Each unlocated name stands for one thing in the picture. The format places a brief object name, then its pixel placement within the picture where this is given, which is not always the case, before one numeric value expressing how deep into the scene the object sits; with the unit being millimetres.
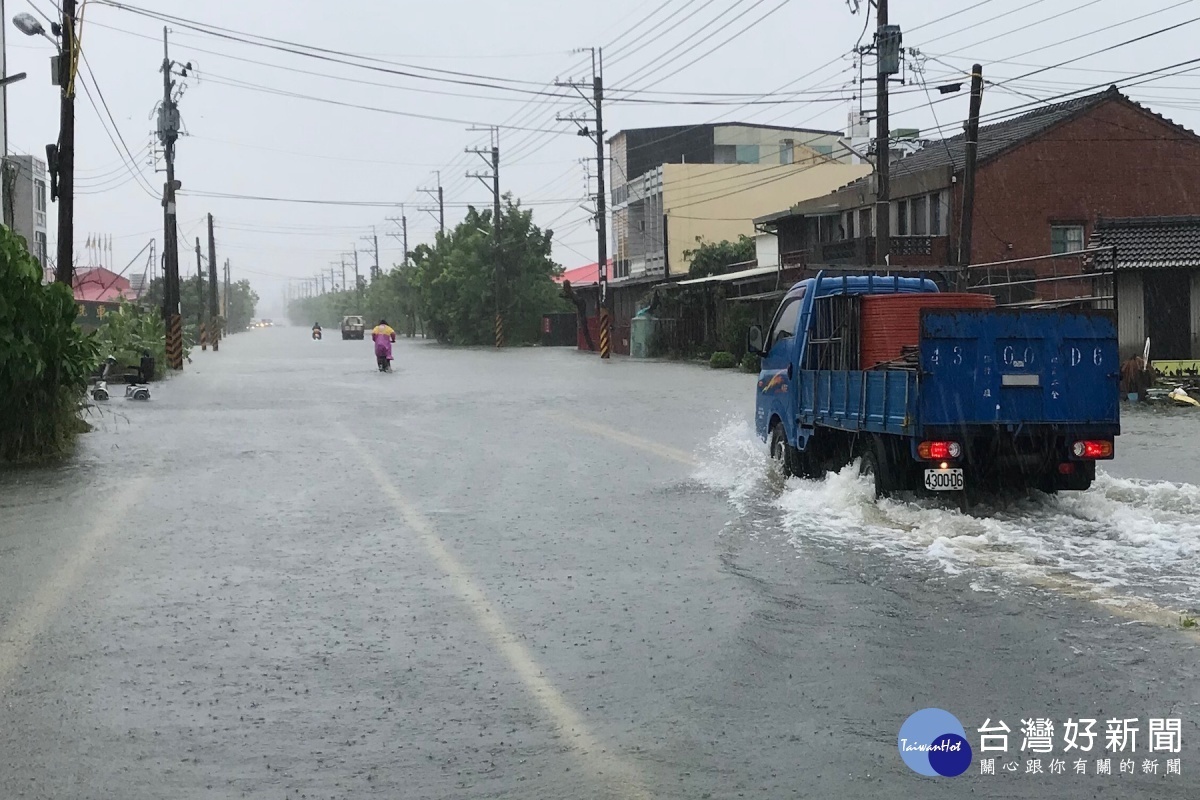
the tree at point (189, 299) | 96000
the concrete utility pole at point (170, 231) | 45000
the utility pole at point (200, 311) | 77081
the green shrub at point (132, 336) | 36344
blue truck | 10602
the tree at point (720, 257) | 59719
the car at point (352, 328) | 108625
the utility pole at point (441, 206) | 102000
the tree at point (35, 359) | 16531
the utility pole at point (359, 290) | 188175
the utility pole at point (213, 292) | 81500
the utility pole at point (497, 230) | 75562
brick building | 40906
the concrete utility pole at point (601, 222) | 55062
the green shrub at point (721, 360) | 43406
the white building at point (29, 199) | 46294
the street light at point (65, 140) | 26938
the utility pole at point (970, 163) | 30125
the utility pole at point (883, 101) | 30203
